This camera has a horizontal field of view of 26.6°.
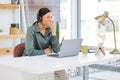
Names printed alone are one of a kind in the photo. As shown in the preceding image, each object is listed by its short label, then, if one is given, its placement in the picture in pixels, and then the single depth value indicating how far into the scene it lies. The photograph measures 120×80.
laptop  2.61
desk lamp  3.02
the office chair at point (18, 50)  3.06
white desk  2.10
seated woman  2.99
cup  2.92
